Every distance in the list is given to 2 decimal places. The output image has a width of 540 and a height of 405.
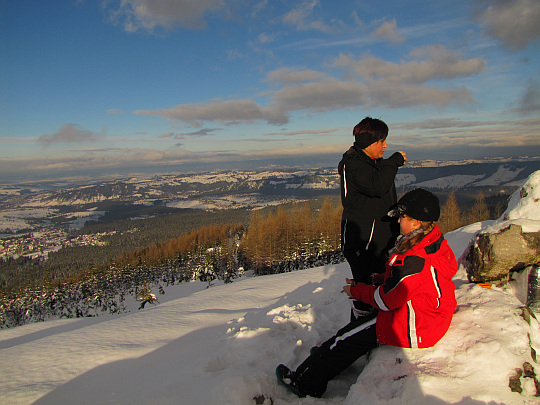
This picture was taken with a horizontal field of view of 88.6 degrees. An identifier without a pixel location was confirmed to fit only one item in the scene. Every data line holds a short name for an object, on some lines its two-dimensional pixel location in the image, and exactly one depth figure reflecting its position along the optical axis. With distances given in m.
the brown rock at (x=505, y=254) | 4.34
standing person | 3.25
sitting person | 2.75
